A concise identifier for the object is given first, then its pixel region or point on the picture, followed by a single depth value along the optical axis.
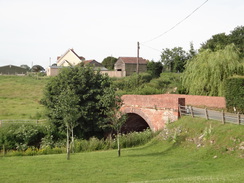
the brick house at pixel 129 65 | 67.00
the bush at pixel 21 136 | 24.47
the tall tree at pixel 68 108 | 18.11
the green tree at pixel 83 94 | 25.89
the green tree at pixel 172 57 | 62.43
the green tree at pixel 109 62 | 86.55
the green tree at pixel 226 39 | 52.53
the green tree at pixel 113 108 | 18.58
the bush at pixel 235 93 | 22.16
